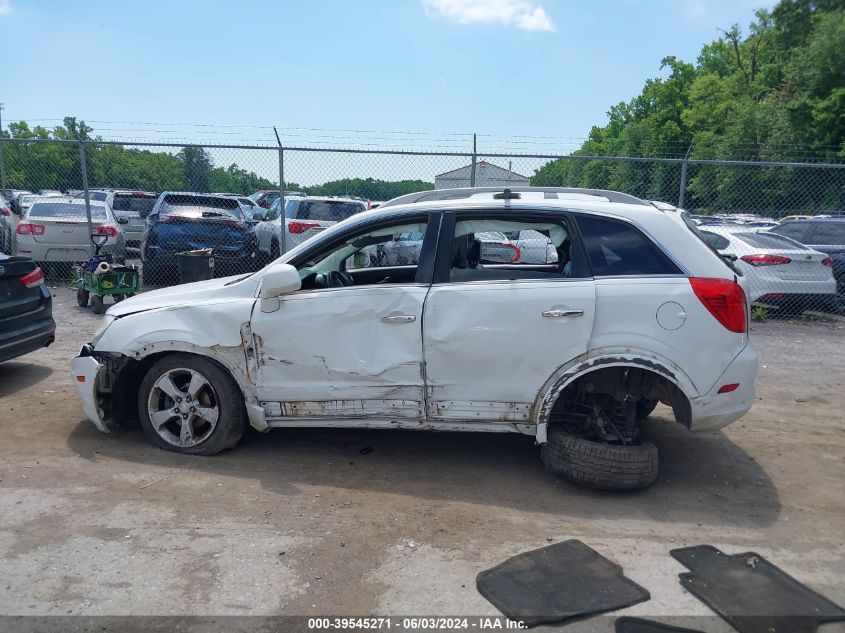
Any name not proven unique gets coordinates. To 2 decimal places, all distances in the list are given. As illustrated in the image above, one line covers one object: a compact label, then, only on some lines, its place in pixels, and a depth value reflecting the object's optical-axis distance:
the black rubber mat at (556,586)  3.09
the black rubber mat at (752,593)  3.03
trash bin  10.39
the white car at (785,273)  10.43
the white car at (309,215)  11.81
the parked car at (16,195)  19.53
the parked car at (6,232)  13.38
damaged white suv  4.15
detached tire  4.21
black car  6.11
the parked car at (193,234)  11.32
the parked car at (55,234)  11.77
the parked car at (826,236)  11.55
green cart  9.70
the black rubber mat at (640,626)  2.96
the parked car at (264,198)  27.69
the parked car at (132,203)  16.92
